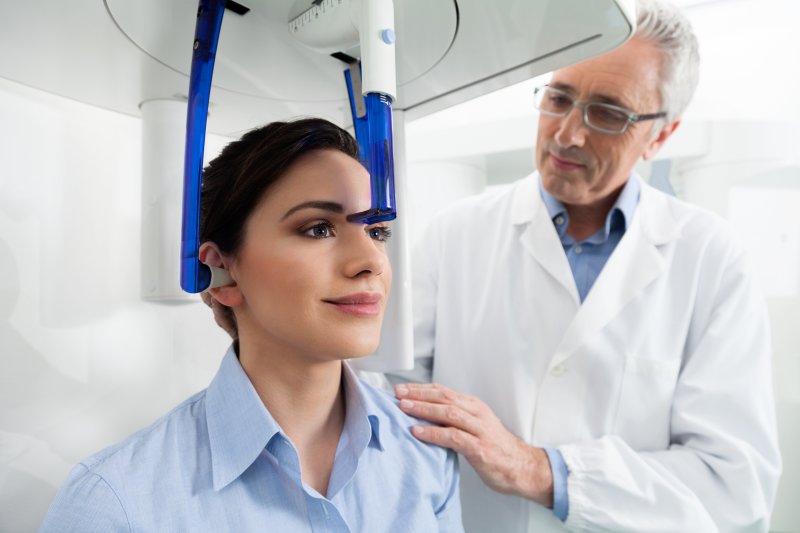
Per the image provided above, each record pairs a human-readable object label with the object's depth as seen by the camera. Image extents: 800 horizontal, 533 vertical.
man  0.85
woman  0.55
